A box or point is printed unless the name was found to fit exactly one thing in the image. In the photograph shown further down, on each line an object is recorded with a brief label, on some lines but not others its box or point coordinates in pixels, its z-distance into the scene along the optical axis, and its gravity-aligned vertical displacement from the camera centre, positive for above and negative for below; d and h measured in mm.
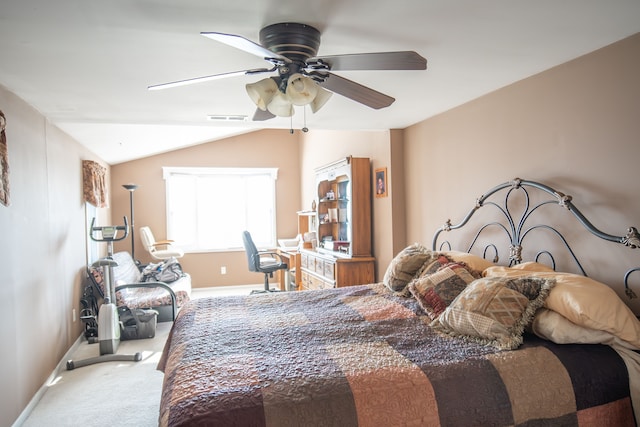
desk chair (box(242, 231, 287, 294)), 5422 -698
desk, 5723 -833
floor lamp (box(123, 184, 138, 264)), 5908 -177
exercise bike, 3584 -1007
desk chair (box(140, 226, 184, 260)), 6090 -496
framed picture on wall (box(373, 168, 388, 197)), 4250 +293
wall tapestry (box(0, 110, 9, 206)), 2404 +320
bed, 1384 -621
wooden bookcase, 4387 -216
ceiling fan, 1716 +646
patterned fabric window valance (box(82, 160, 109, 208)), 4543 +388
